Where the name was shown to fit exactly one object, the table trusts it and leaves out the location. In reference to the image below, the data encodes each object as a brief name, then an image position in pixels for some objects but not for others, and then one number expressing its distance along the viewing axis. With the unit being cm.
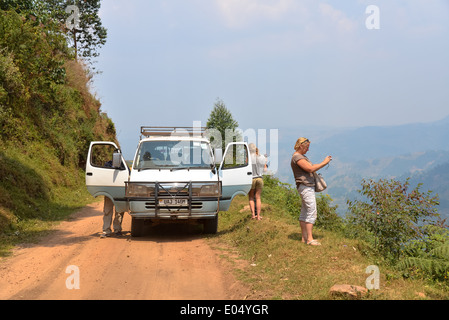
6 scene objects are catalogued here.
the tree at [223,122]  6306
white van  948
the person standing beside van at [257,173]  1109
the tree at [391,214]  798
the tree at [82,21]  3807
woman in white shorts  779
